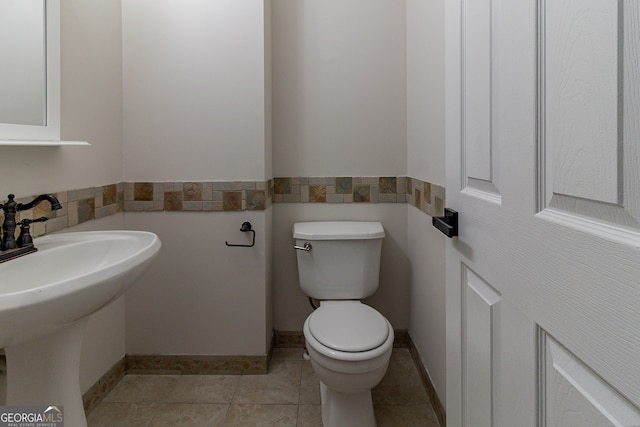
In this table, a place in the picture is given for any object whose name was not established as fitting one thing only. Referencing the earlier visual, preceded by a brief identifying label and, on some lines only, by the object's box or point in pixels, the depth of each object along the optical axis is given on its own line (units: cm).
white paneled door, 41
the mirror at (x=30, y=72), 126
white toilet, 145
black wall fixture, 202
